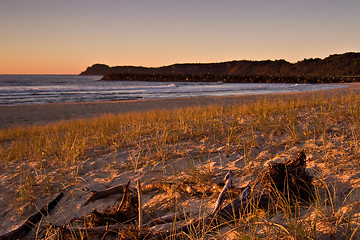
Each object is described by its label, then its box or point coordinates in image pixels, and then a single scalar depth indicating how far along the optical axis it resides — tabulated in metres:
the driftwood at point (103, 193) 3.09
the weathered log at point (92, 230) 2.29
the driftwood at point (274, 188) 2.30
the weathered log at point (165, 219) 2.37
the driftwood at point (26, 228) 2.51
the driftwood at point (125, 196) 2.58
